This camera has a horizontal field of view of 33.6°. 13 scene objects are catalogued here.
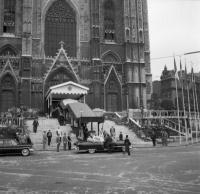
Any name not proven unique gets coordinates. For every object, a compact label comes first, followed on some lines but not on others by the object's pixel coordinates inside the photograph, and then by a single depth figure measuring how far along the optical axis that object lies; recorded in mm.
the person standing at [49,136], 27041
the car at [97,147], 23370
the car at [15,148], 21378
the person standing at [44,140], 25609
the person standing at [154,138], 28428
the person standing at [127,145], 21144
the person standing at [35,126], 30617
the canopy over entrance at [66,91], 39219
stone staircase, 28595
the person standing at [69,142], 25873
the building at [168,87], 87438
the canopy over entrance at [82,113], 29141
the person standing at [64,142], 25761
